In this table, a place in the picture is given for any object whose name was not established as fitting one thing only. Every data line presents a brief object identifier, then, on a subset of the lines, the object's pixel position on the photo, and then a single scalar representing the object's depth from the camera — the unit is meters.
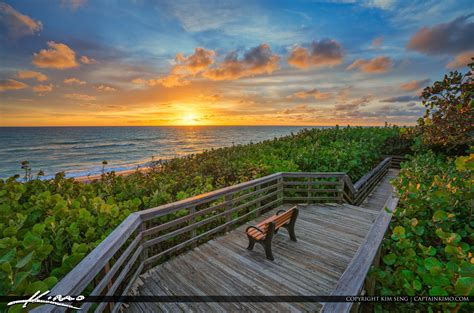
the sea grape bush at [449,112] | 4.28
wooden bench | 3.82
